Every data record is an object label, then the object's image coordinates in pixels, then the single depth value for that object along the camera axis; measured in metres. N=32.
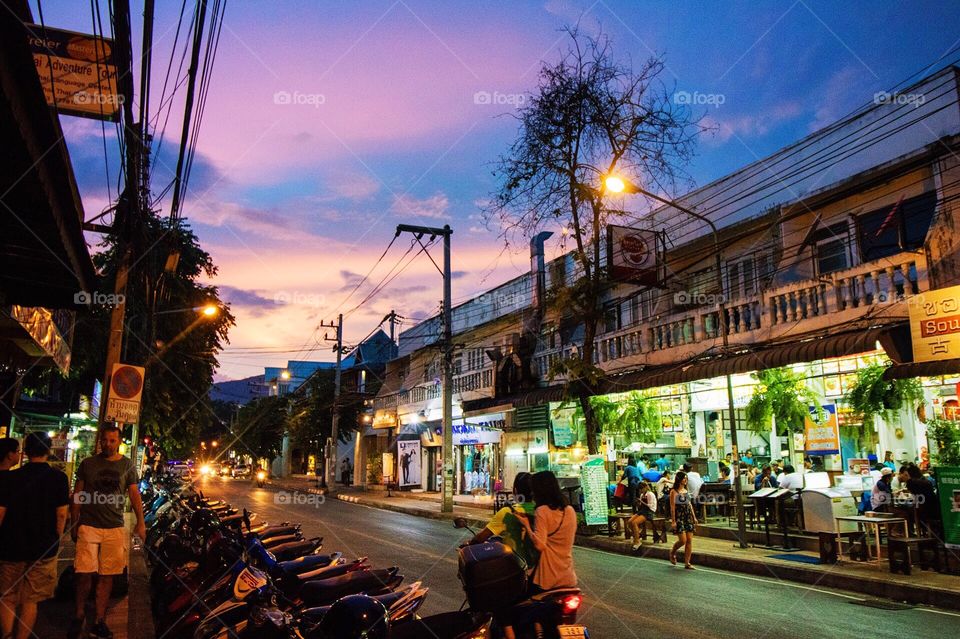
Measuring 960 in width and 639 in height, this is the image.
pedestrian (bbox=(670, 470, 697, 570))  12.05
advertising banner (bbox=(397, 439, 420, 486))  37.91
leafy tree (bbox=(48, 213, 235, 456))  18.95
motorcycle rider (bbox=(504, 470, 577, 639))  5.29
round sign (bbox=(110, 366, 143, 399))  10.32
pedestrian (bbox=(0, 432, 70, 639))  5.70
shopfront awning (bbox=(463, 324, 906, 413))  11.95
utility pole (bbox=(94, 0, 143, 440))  8.34
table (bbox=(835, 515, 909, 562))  11.07
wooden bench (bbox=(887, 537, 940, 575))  10.59
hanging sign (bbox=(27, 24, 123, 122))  9.01
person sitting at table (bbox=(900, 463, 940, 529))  11.48
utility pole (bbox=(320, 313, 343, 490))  38.69
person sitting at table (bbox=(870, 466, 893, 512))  12.19
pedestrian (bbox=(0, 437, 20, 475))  5.88
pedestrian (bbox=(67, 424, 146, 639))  6.61
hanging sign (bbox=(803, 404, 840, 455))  15.34
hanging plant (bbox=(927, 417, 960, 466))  12.10
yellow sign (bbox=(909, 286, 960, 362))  10.93
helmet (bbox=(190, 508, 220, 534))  8.25
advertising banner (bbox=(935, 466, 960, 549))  10.75
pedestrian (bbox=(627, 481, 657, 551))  14.85
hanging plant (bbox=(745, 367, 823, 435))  15.42
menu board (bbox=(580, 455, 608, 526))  16.23
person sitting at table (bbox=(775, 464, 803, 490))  14.59
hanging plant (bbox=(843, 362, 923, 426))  12.93
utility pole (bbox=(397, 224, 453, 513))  24.09
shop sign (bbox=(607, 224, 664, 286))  17.38
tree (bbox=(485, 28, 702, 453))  18.78
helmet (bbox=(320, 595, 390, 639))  4.00
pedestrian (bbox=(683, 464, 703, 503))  16.23
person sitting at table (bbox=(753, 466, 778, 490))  15.59
